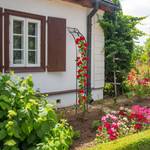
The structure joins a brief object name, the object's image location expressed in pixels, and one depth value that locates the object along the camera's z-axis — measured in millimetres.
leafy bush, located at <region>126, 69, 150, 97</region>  7616
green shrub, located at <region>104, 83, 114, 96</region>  8304
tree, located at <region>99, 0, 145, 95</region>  7814
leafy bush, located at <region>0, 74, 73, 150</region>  2697
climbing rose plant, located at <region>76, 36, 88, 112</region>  5139
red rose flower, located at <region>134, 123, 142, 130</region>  4172
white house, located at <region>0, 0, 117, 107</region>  5437
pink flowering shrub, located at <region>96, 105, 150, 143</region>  3834
